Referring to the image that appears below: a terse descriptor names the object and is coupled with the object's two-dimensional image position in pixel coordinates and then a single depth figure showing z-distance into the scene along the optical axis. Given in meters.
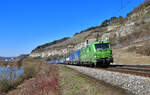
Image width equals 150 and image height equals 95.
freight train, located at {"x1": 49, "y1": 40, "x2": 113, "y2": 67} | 19.70
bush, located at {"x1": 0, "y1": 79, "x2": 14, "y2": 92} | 16.44
